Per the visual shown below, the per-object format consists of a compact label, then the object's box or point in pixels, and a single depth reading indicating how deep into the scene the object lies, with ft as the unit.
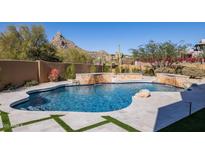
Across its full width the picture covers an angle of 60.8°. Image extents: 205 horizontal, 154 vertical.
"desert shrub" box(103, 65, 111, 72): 81.67
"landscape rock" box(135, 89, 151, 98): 29.12
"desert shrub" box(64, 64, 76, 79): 57.67
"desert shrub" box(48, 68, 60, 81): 50.65
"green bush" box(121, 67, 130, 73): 79.15
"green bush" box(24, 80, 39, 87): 42.05
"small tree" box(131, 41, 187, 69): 76.33
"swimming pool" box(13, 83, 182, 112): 27.99
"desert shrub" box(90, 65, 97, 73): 72.38
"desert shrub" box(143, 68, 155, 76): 72.28
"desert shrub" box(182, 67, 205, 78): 60.50
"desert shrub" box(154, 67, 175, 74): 69.02
